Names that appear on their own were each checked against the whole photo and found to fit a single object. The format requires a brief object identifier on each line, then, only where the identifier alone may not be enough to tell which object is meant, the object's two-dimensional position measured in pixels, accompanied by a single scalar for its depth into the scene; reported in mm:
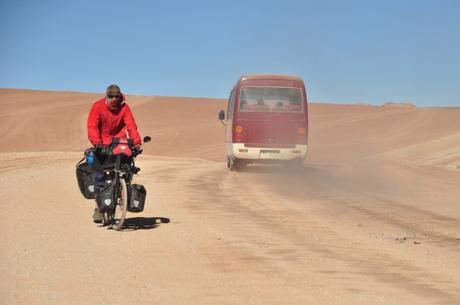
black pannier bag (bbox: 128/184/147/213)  16312
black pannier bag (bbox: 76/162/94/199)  16797
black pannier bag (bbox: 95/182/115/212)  16312
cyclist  16352
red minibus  38017
